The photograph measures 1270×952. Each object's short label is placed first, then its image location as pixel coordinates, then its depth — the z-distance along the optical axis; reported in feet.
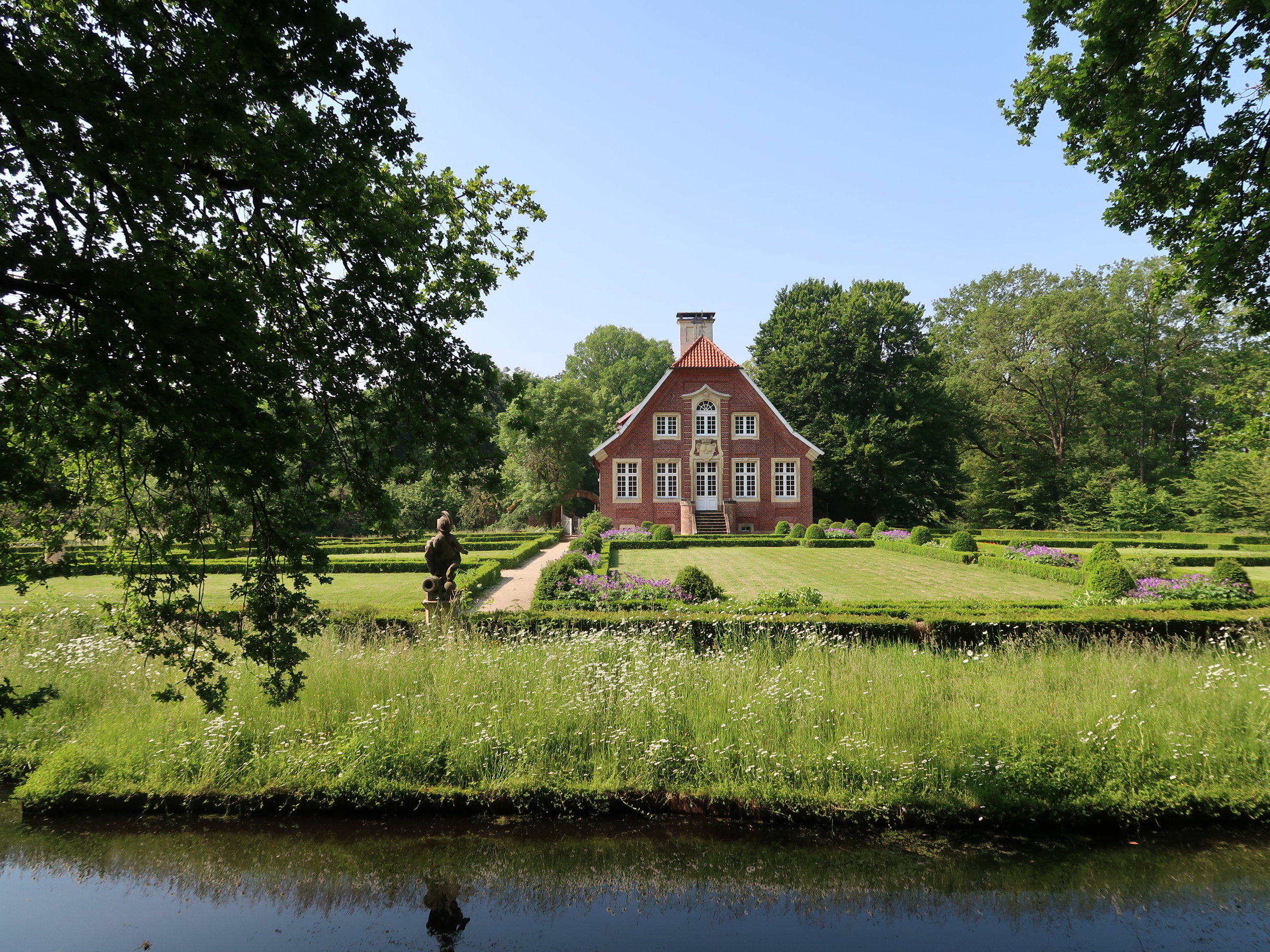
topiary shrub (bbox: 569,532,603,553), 68.33
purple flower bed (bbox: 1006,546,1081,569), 57.00
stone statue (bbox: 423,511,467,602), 31.76
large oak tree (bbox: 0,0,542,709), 10.94
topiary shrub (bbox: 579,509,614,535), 95.96
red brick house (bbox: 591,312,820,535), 108.99
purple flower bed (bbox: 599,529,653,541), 91.39
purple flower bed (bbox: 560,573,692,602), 37.09
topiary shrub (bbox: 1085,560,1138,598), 38.50
